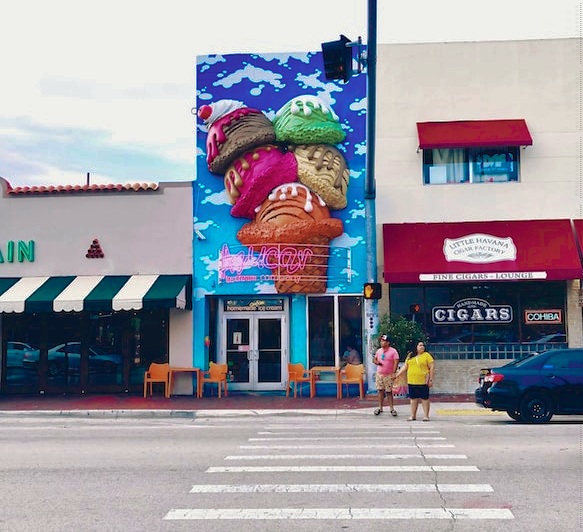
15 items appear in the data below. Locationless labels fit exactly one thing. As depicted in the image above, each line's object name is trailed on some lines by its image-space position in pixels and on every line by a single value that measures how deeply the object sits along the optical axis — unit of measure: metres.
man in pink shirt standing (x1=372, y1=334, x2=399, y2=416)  16.22
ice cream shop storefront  20.28
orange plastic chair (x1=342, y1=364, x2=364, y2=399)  19.27
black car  14.40
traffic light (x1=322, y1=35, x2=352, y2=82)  11.96
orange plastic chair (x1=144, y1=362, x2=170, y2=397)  20.20
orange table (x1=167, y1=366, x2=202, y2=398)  20.16
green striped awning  19.16
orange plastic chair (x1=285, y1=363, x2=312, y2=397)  19.70
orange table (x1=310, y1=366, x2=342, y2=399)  19.42
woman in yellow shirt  15.33
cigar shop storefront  19.61
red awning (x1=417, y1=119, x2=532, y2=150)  20.08
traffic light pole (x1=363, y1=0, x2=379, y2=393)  15.36
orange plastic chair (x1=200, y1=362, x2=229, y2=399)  19.99
